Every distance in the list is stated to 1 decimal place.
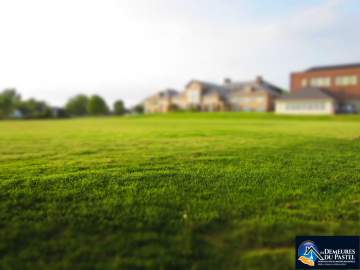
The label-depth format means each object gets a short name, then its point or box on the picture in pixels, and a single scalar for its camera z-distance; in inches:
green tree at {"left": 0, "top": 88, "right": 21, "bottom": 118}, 2683.8
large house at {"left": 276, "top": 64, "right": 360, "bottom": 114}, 1750.7
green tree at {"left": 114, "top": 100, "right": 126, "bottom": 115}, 3314.5
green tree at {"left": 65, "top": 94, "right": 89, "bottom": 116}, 3727.9
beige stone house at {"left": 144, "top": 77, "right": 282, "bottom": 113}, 2166.6
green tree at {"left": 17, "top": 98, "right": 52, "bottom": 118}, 3348.9
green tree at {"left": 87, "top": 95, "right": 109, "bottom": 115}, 3097.9
